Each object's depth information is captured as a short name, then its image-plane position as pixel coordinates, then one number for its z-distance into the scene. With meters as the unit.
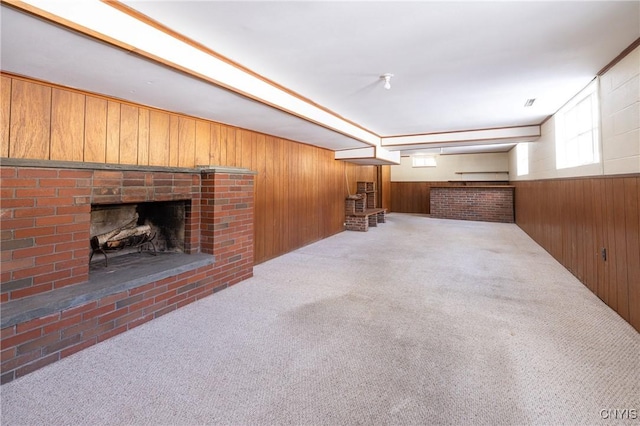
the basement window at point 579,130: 2.98
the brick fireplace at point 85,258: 1.75
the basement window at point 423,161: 10.83
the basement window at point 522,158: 6.50
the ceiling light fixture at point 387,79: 2.71
